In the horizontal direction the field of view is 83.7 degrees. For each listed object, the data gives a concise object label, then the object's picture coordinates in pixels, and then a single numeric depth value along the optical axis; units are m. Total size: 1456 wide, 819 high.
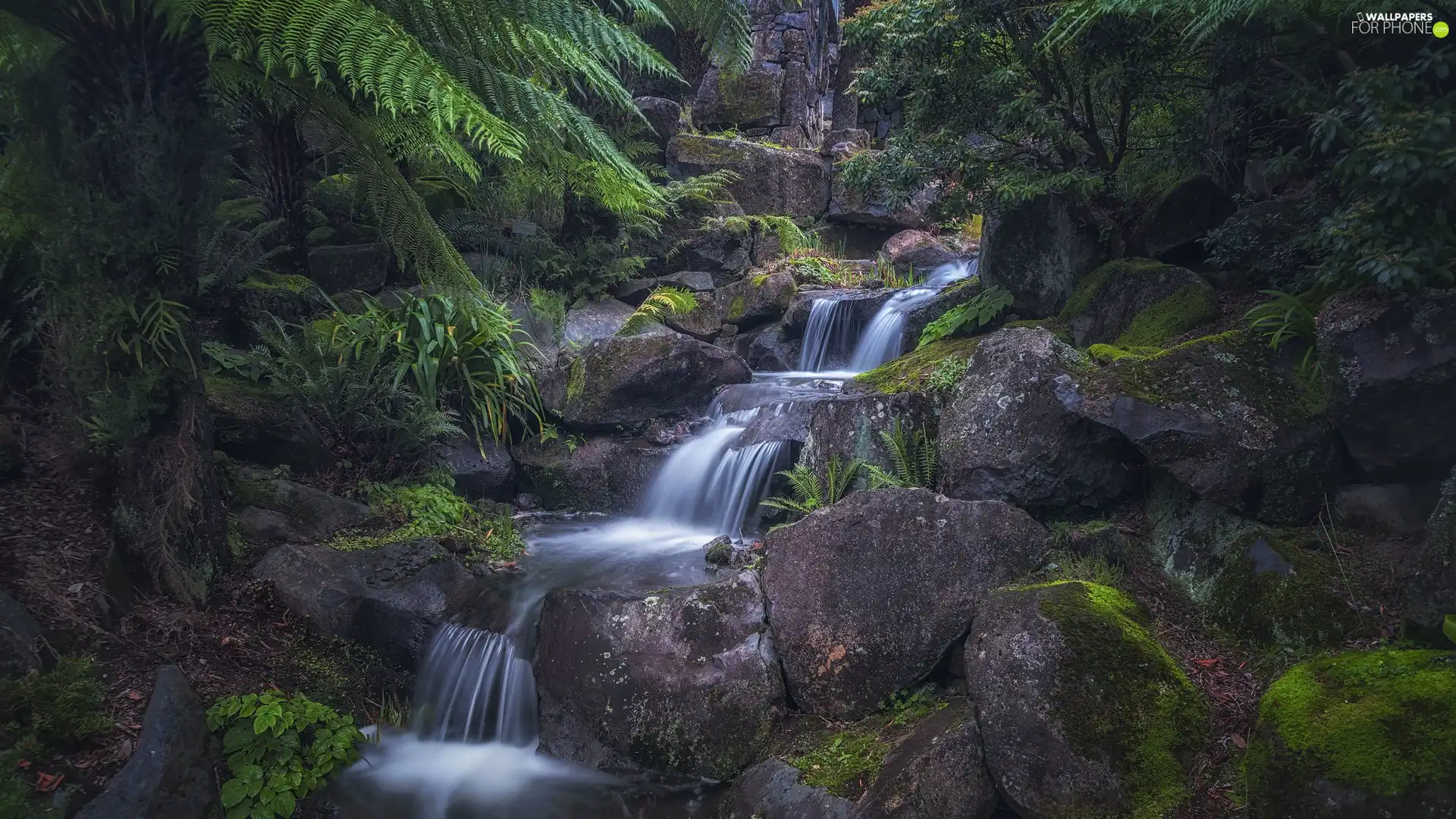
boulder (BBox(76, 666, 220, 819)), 3.60
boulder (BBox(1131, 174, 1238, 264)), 6.35
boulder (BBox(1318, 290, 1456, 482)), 3.78
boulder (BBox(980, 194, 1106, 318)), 7.05
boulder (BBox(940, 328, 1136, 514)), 5.05
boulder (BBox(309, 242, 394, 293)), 8.79
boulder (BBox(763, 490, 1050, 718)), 4.47
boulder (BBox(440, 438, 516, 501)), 7.58
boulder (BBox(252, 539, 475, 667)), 5.18
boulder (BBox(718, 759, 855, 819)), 3.86
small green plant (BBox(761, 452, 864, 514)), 6.18
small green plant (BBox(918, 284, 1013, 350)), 7.54
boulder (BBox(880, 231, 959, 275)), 13.18
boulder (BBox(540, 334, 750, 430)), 8.49
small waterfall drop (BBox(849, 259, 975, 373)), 9.84
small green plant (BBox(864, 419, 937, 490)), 5.80
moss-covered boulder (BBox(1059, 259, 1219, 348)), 5.75
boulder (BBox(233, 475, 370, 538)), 5.85
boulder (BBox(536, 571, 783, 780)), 4.53
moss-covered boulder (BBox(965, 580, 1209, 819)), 3.47
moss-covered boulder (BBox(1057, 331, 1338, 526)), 4.31
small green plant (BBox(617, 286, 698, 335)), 10.27
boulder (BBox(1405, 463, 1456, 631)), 3.27
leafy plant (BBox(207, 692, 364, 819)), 4.01
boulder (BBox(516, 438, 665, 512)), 8.20
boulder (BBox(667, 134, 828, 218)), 14.30
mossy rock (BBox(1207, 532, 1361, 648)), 3.82
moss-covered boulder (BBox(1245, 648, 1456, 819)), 2.86
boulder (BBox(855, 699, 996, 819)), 3.66
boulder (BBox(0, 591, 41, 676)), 3.67
